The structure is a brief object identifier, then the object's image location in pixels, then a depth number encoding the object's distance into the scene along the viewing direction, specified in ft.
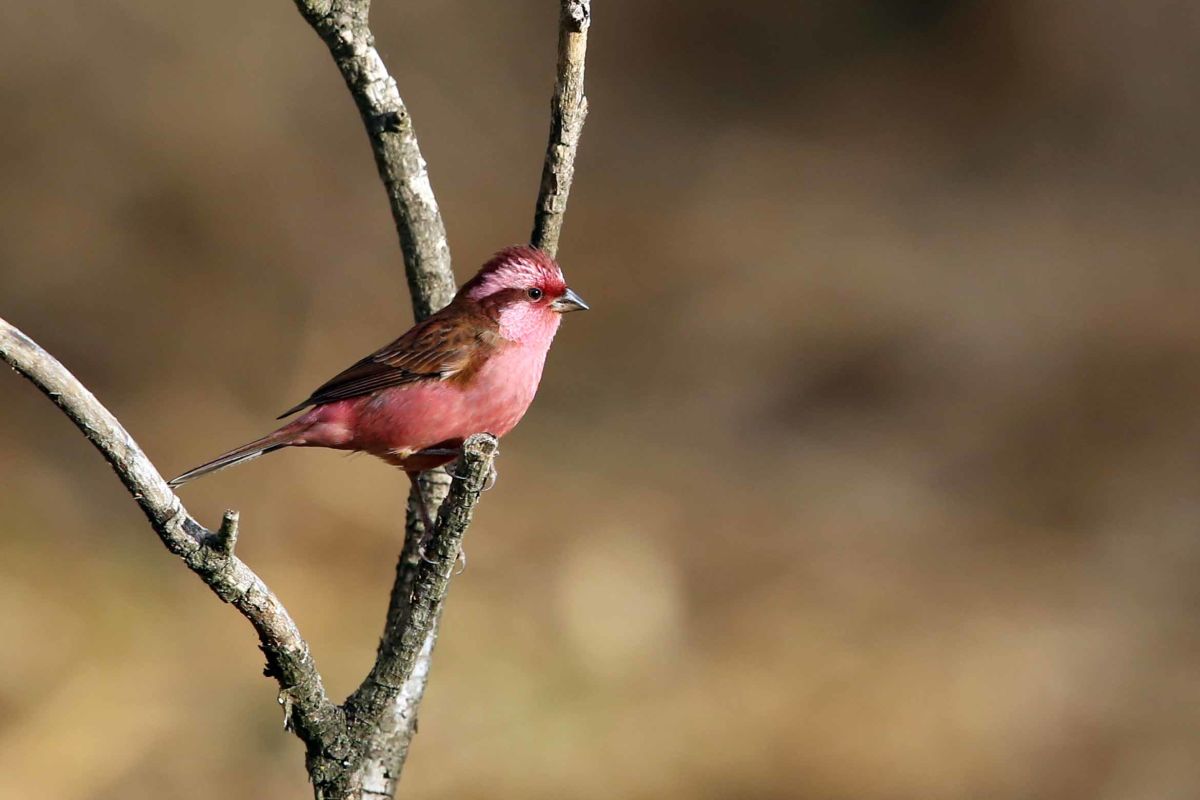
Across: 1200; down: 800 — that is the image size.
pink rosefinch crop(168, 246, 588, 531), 27.58
